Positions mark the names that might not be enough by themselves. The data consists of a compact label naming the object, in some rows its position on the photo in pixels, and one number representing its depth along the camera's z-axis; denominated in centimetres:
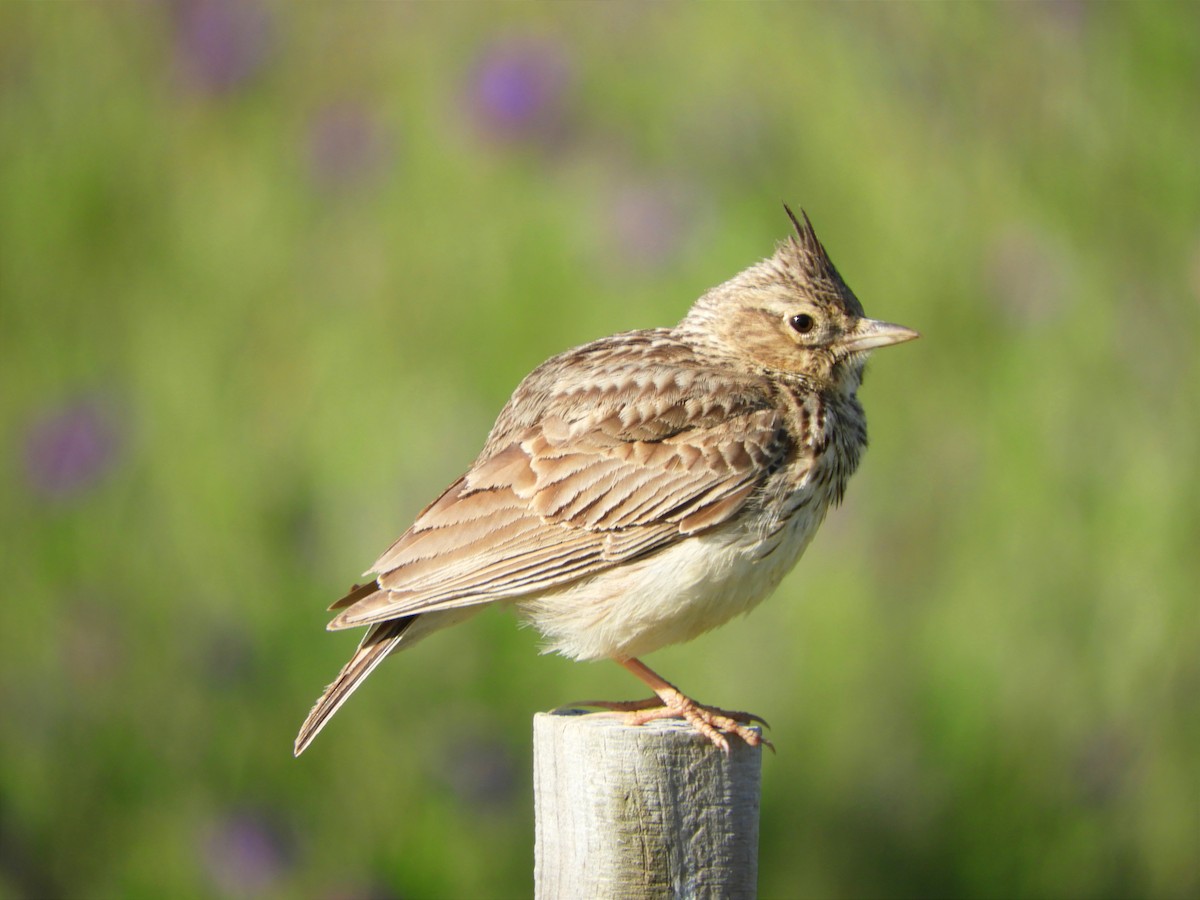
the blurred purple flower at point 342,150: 1426
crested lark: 762
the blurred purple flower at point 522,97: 1427
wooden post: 641
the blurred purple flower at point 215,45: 1449
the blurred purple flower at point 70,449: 1247
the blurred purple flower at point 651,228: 1384
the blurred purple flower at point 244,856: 1193
